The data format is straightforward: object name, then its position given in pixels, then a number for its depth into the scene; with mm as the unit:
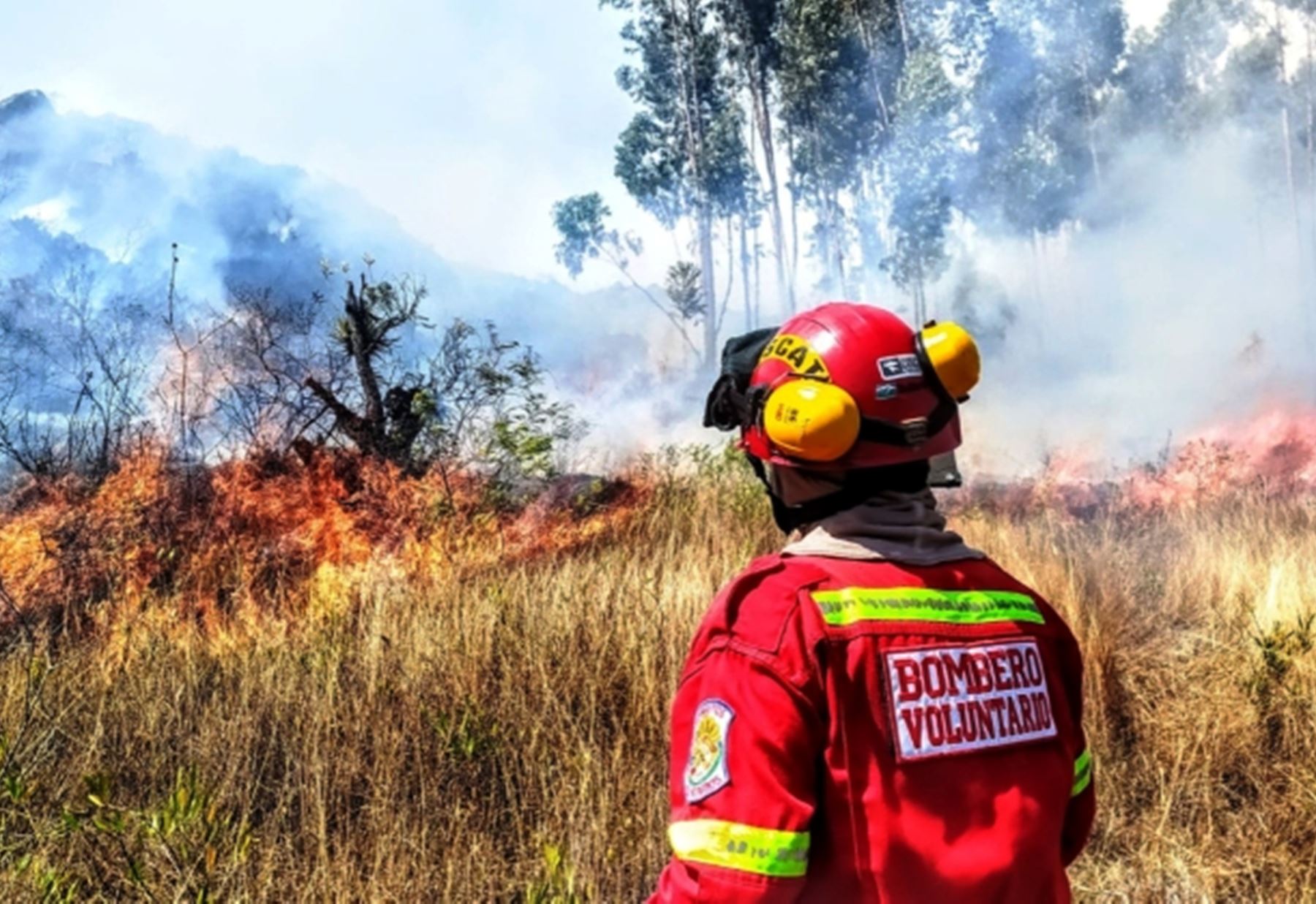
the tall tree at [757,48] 20438
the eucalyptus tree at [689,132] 20422
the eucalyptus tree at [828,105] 20078
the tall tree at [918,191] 19094
